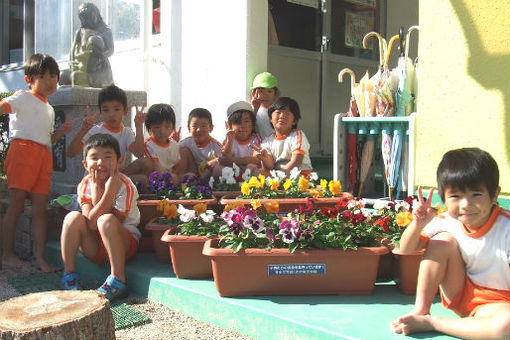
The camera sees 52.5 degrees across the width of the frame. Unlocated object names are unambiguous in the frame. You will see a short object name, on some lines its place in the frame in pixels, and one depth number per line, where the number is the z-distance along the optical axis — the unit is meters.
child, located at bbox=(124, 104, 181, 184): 4.50
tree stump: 1.86
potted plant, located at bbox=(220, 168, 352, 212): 3.59
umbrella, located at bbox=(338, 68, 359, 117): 4.45
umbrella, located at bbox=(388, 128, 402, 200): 4.07
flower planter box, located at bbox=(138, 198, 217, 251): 3.64
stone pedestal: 4.92
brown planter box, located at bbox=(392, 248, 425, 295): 2.54
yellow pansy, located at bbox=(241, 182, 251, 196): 3.63
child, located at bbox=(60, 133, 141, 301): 3.05
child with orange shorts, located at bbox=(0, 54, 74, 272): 3.82
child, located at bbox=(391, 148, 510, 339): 2.01
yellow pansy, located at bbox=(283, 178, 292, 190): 3.75
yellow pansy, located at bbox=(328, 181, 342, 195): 3.64
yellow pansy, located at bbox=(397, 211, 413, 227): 2.68
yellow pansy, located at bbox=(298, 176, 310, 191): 3.74
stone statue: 5.54
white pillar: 5.27
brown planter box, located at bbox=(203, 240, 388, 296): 2.52
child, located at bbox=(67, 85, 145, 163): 4.36
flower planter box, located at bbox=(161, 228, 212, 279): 2.84
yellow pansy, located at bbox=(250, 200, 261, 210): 3.20
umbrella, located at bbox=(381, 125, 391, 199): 4.15
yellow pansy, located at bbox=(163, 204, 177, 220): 3.39
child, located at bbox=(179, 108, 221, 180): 4.88
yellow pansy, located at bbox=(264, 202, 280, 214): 3.22
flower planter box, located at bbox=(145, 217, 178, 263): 3.24
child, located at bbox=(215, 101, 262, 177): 4.60
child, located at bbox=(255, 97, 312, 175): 4.51
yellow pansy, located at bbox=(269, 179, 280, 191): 3.78
